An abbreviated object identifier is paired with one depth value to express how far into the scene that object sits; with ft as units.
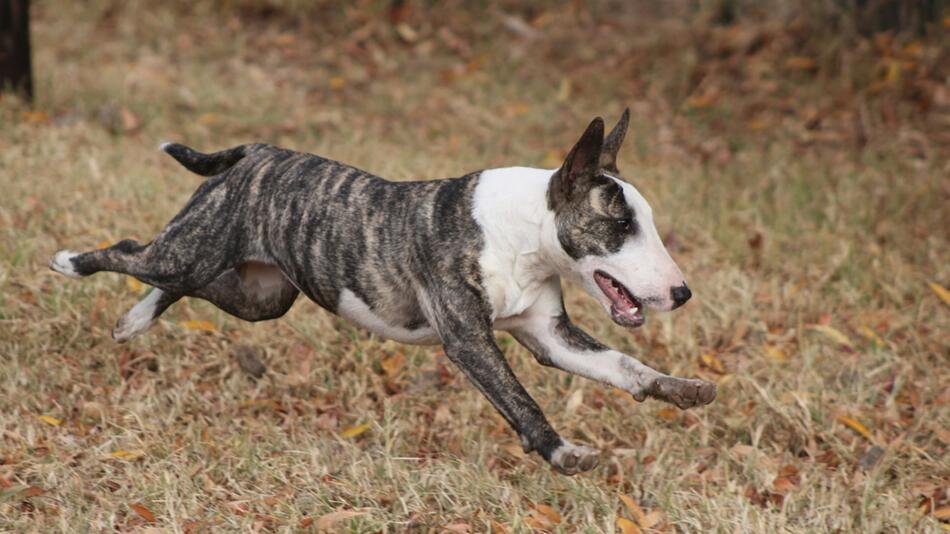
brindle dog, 29.53
